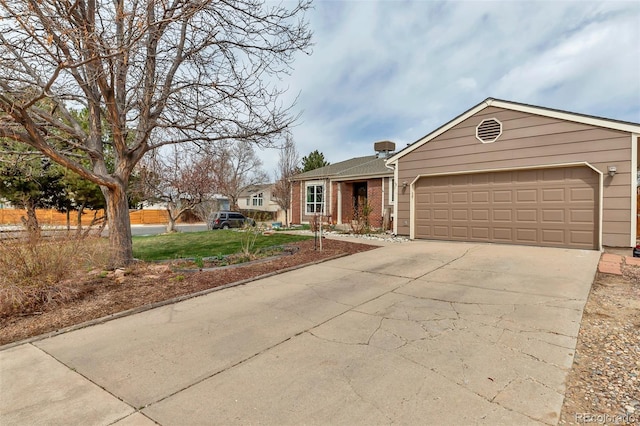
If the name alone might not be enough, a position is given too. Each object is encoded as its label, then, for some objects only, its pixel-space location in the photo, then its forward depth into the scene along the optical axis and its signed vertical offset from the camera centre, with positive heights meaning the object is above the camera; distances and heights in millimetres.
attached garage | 7855 +762
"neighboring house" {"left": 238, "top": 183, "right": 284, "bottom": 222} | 41491 +1159
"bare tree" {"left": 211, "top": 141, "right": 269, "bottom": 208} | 29516 +3367
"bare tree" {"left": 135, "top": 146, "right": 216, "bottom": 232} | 19172 +1484
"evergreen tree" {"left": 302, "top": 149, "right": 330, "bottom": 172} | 31328 +4504
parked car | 21092 -933
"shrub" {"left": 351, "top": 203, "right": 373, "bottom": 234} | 13617 -689
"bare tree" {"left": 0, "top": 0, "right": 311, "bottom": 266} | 5285 +2287
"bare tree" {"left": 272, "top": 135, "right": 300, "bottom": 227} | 24453 +3040
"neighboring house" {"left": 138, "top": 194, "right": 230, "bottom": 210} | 20883 +256
